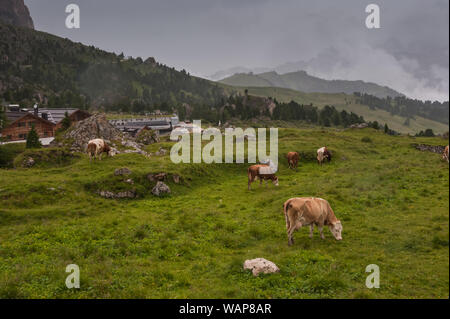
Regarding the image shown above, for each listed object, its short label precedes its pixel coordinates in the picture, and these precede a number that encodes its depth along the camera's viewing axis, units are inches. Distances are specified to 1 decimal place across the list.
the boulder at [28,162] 1304.9
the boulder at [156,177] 1080.8
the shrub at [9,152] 1908.2
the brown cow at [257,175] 1094.4
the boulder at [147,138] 2576.3
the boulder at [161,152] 1881.2
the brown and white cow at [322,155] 1567.4
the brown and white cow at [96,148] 1298.0
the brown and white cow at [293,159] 1472.7
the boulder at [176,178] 1131.9
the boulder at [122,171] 1054.4
